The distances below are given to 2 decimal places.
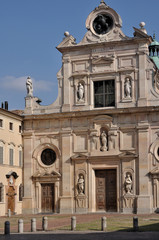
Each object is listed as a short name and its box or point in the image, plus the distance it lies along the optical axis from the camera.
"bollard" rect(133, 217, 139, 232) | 25.17
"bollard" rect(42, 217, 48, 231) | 26.53
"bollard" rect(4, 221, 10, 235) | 24.75
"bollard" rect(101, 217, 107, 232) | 25.66
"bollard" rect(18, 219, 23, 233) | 25.61
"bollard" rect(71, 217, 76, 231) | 26.19
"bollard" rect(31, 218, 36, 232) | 26.08
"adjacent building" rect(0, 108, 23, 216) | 41.34
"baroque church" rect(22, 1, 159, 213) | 41.62
